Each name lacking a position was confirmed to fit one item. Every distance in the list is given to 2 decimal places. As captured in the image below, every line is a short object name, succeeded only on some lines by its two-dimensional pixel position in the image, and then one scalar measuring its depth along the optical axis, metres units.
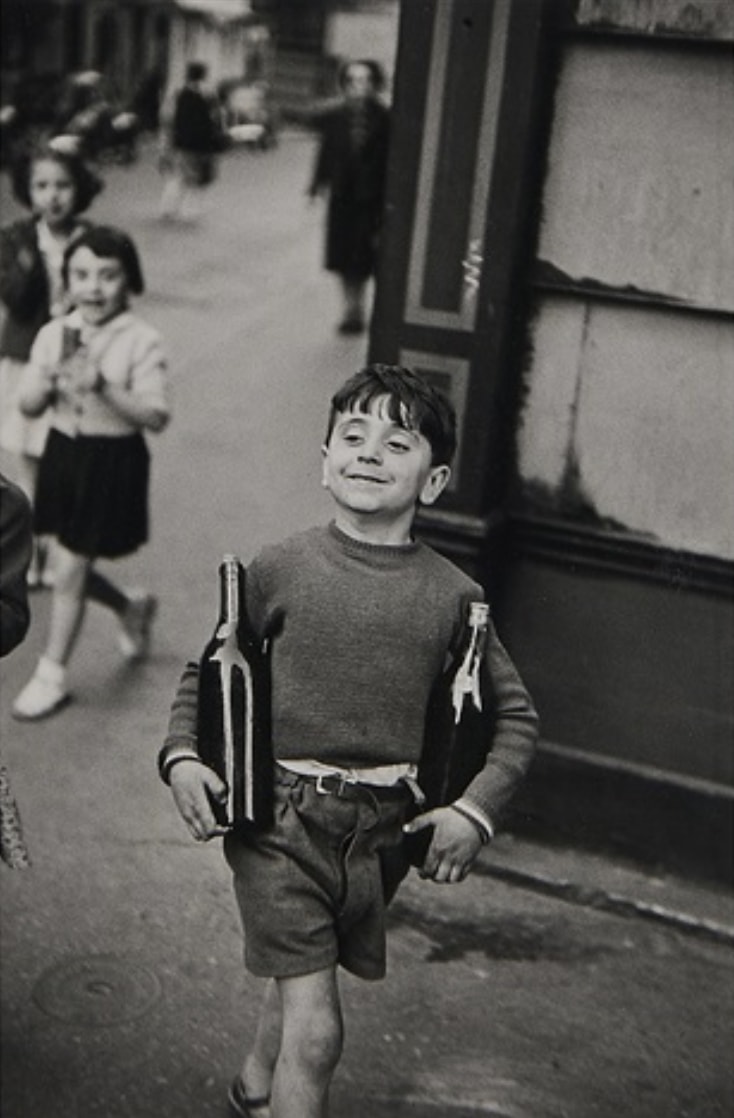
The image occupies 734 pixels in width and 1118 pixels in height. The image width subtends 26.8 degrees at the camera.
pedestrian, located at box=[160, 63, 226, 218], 18.55
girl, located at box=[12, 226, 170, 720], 5.25
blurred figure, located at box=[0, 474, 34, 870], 2.75
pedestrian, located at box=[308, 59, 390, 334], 11.45
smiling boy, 2.87
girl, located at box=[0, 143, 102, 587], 6.10
